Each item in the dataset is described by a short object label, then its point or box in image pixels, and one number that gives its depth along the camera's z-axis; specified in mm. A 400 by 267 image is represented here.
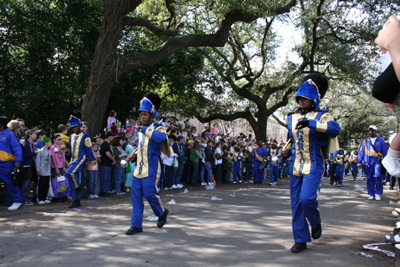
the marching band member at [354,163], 23681
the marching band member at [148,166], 5547
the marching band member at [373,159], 10352
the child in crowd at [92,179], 10209
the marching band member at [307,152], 4625
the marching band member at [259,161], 16938
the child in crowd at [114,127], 13214
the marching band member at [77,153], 7824
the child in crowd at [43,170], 8914
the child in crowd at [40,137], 9594
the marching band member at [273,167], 16562
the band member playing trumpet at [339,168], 16881
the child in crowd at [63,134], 9656
